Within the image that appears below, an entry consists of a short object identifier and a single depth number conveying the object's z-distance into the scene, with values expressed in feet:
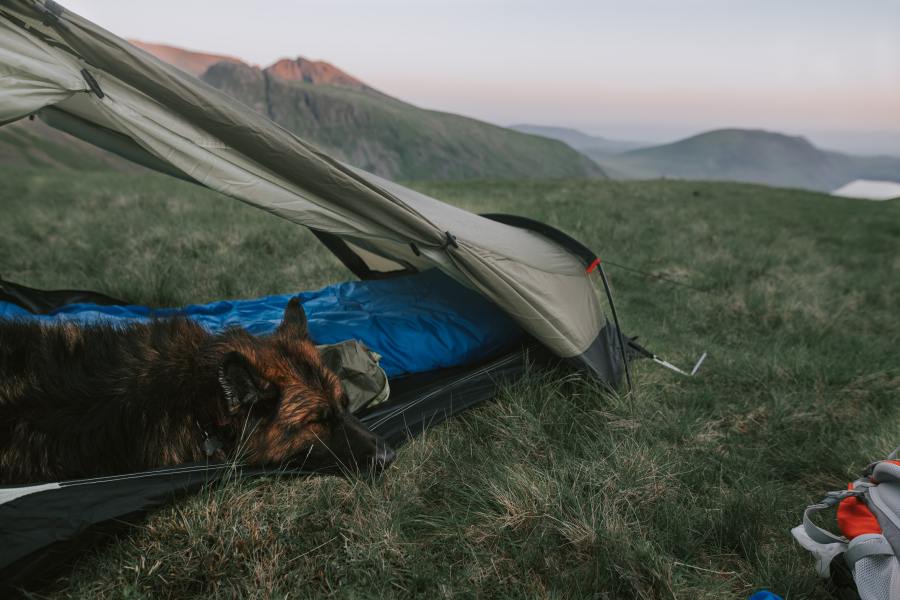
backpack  6.38
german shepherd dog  6.70
